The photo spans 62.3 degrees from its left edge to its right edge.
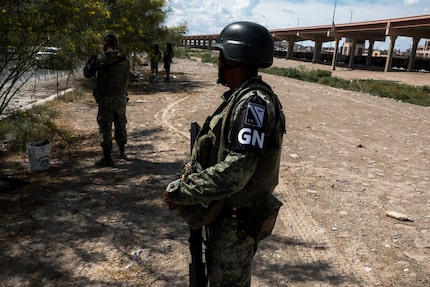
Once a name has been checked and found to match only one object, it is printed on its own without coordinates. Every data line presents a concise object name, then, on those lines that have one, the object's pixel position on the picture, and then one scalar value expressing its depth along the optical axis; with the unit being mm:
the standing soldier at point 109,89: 4566
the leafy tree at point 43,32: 4031
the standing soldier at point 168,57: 14612
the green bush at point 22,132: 4691
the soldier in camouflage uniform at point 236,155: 1486
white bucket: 4652
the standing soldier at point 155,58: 13715
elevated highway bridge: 27355
